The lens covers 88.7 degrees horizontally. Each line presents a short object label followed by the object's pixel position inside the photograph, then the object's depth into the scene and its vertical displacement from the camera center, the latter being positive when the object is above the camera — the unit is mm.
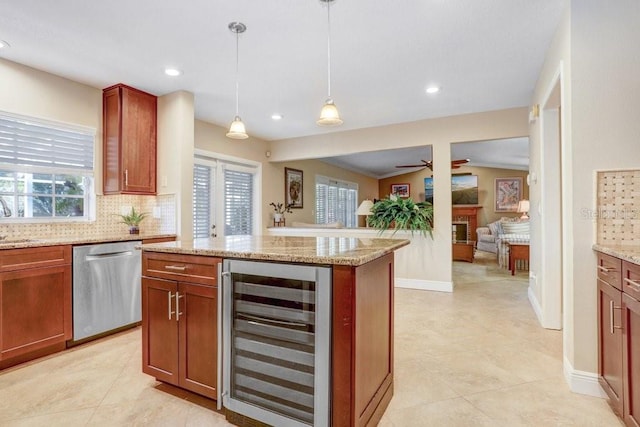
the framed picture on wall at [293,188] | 6500 +600
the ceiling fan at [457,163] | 6422 +1083
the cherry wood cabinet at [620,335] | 1478 -598
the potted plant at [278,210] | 6116 +135
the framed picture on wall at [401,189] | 11055 +941
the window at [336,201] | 7742 +423
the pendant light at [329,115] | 2352 +731
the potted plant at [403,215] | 4703 +25
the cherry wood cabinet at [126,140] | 3385 +822
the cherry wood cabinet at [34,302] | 2357 -645
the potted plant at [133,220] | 3480 -28
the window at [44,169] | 2879 +457
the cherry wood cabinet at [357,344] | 1416 -583
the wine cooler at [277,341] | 1472 -612
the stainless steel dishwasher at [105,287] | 2742 -623
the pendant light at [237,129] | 2772 +751
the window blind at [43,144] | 2869 +698
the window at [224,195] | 4750 +356
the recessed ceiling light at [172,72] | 3081 +1394
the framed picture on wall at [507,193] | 9406 +674
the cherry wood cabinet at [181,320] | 1803 -604
